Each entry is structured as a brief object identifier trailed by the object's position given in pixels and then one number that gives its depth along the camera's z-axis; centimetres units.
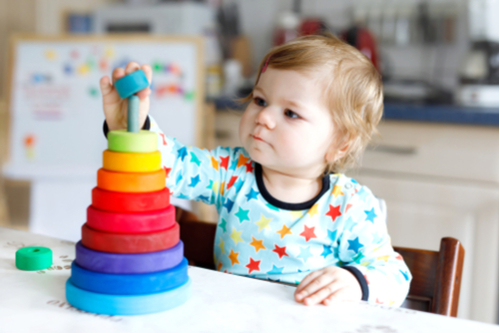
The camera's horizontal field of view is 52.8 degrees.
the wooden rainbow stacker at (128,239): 49
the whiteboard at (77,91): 210
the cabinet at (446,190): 168
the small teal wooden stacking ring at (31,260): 59
